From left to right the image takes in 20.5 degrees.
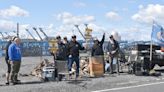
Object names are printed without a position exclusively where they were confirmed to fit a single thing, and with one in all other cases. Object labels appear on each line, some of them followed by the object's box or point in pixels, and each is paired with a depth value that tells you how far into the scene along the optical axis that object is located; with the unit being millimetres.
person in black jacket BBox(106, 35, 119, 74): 21172
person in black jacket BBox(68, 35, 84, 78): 19438
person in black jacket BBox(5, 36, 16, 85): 16906
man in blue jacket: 16594
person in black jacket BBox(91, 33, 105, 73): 20719
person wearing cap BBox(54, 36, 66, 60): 18639
